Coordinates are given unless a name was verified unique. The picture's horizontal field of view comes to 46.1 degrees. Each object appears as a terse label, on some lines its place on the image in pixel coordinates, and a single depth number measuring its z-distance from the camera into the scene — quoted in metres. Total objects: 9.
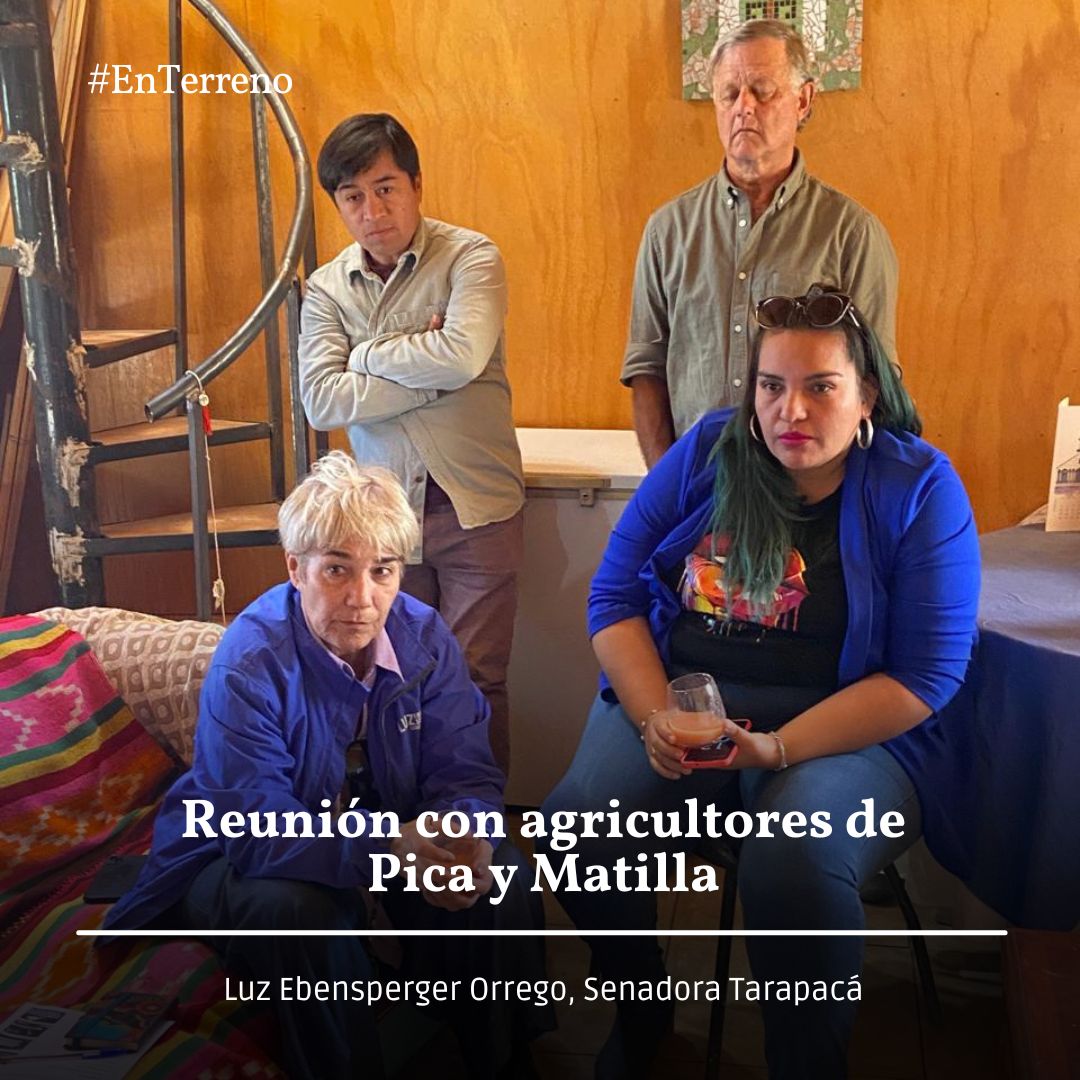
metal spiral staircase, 1.97
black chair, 1.53
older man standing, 1.76
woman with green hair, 1.44
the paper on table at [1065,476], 1.94
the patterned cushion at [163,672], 1.75
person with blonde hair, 1.37
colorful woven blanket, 1.32
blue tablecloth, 1.55
